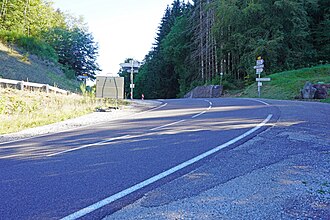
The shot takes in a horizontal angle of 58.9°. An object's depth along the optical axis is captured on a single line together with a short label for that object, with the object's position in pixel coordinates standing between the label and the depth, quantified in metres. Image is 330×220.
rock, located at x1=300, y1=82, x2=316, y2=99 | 21.17
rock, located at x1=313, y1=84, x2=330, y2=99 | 20.86
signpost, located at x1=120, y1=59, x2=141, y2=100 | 24.65
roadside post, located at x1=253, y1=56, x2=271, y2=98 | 28.25
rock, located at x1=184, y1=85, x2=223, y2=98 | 39.02
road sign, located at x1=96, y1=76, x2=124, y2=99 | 20.45
